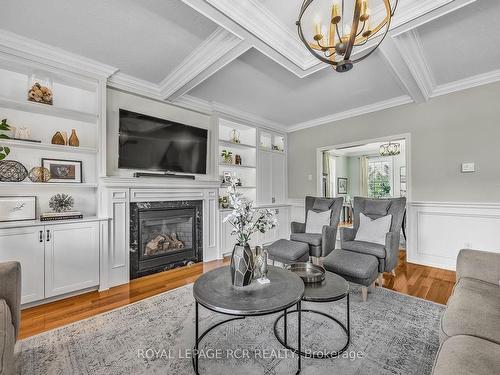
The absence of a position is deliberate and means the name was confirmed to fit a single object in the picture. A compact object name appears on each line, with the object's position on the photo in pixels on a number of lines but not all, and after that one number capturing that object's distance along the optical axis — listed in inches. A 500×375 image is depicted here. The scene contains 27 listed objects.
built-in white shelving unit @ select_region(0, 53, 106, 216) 95.2
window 311.3
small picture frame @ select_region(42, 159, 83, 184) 103.7
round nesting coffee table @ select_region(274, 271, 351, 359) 64.0
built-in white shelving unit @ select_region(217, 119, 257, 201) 175.2
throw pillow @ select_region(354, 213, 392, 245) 115.1
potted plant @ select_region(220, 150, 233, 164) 172.2
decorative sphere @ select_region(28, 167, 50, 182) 99.5
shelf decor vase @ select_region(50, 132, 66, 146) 102.2
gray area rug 59.3
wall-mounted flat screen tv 120.3
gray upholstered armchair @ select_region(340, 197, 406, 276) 104.6
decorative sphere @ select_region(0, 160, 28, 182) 92.8
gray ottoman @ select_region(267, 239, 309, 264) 114.7
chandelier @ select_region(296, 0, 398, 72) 54.7
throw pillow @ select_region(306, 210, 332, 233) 140.3
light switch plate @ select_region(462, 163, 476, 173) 125.2
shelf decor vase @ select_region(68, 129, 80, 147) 105.3
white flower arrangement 62.3
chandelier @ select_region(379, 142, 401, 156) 226.2
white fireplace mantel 109.6
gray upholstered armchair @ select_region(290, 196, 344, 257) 128.4
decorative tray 76.2
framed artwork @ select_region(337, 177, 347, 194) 333.6
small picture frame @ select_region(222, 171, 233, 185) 169.6
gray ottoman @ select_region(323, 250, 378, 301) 89.7
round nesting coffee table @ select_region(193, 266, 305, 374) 51.5
